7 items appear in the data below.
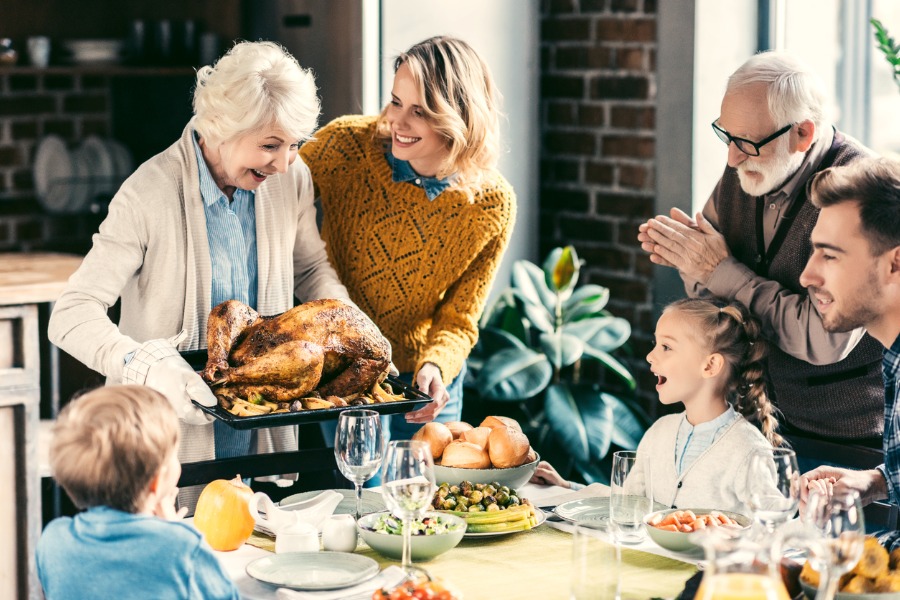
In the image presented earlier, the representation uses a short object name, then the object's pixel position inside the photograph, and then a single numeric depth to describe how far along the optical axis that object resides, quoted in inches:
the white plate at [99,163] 180.9
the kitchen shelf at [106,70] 166.2
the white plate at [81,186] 180.2
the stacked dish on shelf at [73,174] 179.2
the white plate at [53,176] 178.9
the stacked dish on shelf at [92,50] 172.4
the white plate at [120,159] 183.9
